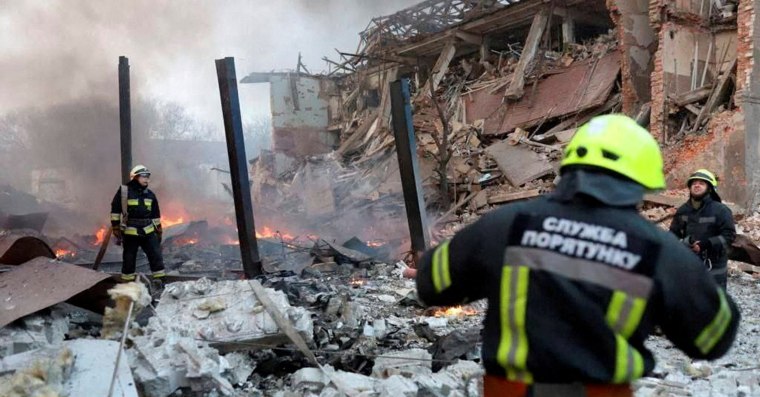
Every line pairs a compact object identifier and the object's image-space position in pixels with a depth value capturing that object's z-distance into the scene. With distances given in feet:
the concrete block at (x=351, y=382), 11.34
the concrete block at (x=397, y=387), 11.01
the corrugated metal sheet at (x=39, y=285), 13.55
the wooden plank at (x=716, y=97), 35.94
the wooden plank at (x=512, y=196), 39.83
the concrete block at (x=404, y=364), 12.68
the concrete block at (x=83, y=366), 9.83
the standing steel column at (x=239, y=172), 22.98
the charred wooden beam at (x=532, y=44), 52.24
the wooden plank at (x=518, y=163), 41.98
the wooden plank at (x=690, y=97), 37.01
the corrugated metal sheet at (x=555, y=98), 45.73
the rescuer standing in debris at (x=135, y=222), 23.18
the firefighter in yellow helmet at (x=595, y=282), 4.67
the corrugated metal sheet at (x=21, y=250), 20.12
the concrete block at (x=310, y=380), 11.95
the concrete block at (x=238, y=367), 12.41
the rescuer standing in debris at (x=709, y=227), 16.19
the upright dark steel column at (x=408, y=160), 23.21
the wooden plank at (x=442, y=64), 61.05
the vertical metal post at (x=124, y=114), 31.78
